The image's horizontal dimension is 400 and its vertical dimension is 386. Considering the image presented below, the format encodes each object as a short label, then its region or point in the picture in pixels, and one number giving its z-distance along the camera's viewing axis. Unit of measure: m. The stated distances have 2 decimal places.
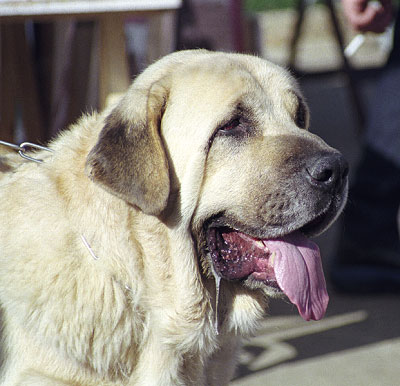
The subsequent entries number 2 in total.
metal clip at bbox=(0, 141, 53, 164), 2.72
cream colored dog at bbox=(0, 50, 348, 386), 2.46
